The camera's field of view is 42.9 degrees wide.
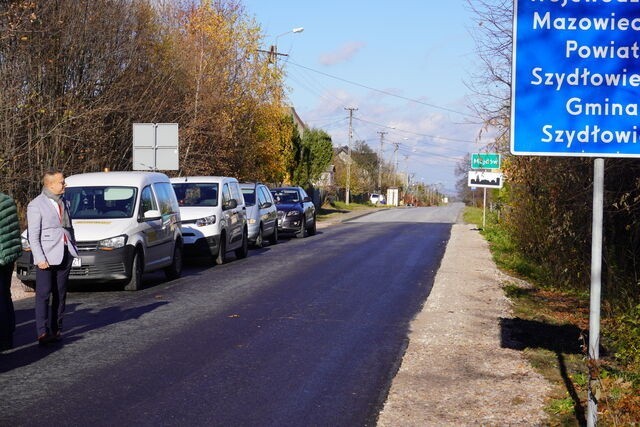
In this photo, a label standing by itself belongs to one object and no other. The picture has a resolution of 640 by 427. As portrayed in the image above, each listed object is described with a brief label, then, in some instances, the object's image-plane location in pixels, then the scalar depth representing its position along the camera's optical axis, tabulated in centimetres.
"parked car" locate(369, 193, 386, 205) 11267
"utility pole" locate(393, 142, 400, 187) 13638
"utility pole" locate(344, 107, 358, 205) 8362
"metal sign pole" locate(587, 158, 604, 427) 508
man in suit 880
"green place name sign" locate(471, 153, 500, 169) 3158
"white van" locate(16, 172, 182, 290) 1287
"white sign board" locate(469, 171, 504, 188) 3180
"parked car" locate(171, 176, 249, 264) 1781
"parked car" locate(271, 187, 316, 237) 2817
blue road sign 521
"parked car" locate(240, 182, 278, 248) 2288
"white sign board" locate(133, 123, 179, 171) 2327
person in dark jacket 836
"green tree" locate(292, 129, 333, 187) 5214
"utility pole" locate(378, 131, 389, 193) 11419
